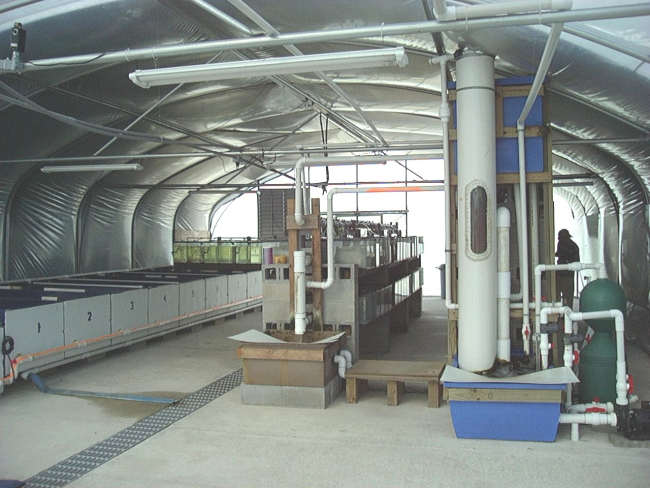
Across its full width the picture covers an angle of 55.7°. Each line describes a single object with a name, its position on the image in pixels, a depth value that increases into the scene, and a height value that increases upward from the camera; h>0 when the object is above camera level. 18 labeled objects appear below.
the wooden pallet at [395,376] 6.18 -1.30
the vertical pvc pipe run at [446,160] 6.04 +0.87
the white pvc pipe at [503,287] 5.78 -0.38
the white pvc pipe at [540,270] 5.78 -0.22
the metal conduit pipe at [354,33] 3.95 +1.67
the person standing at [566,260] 9.95 -0.24
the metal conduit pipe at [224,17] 5.14 +2.00
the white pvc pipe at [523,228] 5.96 +0.18
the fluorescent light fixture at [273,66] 4.45 +1.40
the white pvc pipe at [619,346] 5.13 -0.86
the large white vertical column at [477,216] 5.67 +0.29
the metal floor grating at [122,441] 4.57 -1.63
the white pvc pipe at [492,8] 3.82 +1.54
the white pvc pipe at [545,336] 5.50 -0.81
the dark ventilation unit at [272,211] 16.34 +1.05
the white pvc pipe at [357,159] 7.02 +1.06
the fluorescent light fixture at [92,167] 9.43 +1.36
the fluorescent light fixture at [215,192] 17.02 +1.67
